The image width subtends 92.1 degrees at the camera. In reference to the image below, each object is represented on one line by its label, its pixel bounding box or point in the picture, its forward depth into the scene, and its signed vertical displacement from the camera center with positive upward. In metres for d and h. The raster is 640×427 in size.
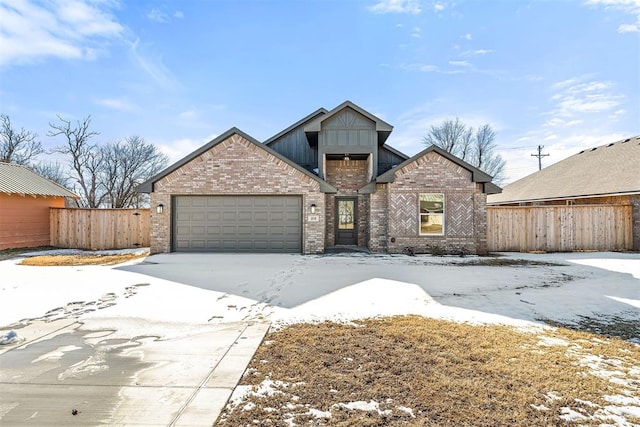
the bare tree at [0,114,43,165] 28.91 +7.38
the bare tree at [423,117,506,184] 35.66 +9.34
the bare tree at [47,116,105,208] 28.06 +5.97
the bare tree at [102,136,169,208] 29.75 +5.22
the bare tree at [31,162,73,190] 33.97 +5.58
